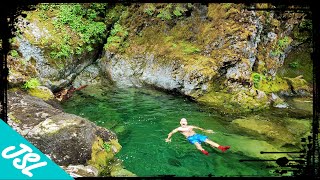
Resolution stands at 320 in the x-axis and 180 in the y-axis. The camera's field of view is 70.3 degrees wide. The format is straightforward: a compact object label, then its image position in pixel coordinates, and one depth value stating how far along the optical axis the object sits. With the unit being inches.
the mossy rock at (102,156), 198.5
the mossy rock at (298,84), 380.7
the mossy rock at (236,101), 317.0
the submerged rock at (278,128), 254.5
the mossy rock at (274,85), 354.2
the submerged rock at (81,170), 175.4
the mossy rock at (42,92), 283.4
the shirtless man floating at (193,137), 234.6
